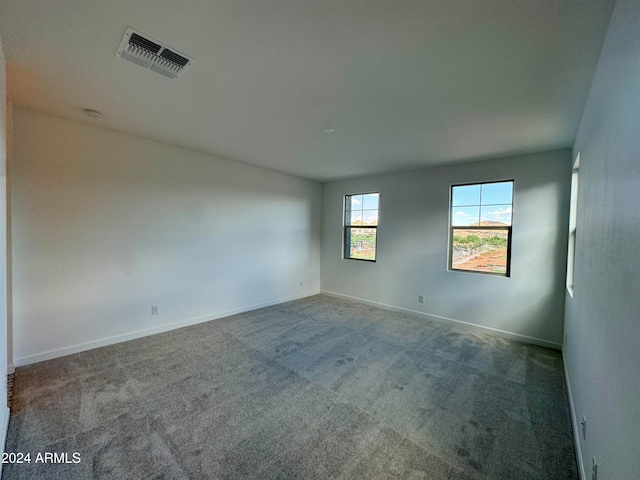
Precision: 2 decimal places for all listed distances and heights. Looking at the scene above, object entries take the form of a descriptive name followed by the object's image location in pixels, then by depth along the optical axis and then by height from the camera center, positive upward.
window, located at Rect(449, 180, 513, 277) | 3.61 +0.13
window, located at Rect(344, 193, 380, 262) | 5.03 +0.17
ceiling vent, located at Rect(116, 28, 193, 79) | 1.55 +1.14
